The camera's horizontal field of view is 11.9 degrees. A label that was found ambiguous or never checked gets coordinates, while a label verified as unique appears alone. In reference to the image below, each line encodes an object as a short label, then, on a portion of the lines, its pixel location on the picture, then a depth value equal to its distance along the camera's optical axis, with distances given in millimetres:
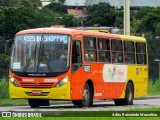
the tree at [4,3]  125938
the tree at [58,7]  142375
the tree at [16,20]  89562
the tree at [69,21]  109688
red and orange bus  27031
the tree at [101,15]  113175
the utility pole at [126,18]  46628
